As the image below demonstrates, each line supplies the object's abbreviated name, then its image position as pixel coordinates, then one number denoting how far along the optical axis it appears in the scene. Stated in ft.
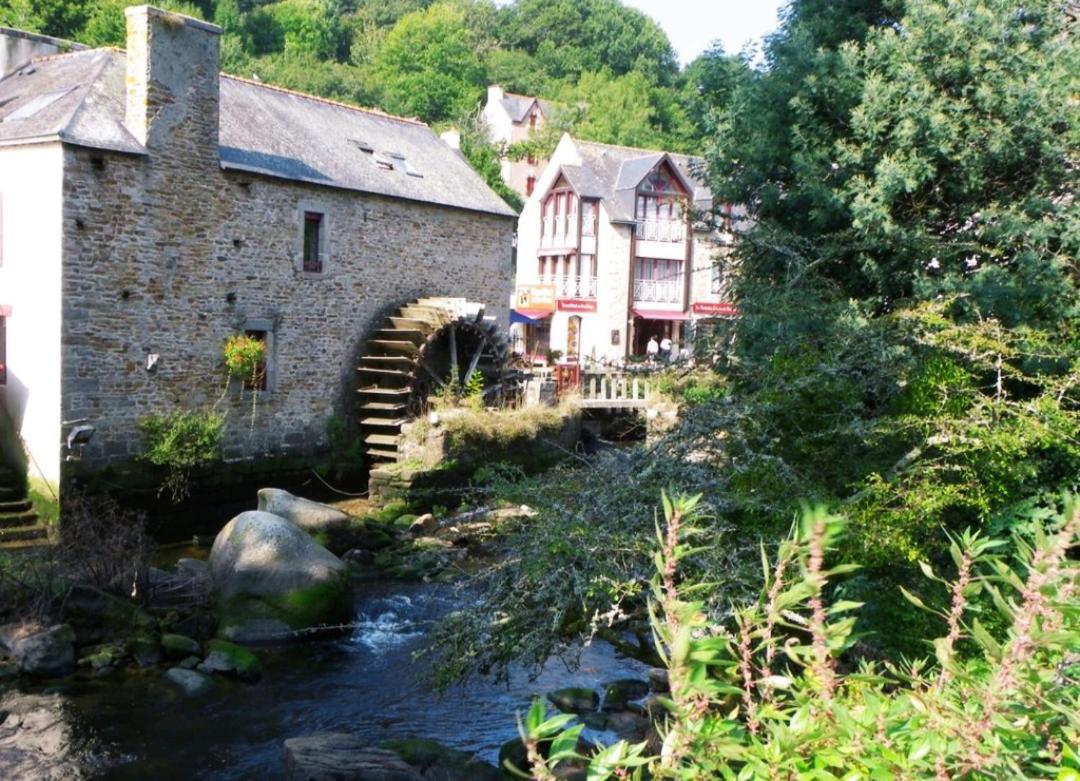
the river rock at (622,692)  29.48
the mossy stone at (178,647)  34.53
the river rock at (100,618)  34.76
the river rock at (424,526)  53.70
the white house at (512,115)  189.47
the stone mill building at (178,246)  47.21
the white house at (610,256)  116.88
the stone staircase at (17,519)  45.27
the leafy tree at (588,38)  235.40
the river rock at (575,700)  29.37
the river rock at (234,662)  33.27
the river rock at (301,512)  46.91
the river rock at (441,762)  23.58
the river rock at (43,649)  32.37
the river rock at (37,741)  26.16
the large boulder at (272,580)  37.09
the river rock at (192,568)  40.70
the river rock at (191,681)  31.83
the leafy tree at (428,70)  195.11
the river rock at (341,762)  23.49
